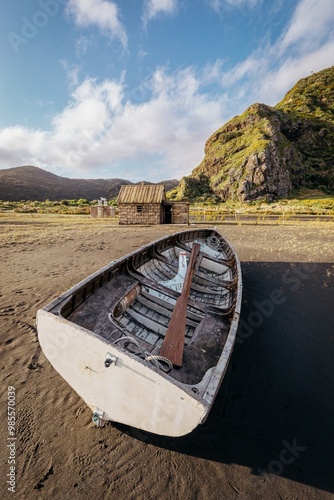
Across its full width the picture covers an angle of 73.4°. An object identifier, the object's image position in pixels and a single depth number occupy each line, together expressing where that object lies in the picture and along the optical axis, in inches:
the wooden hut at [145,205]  1100.5
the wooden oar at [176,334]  134.0
